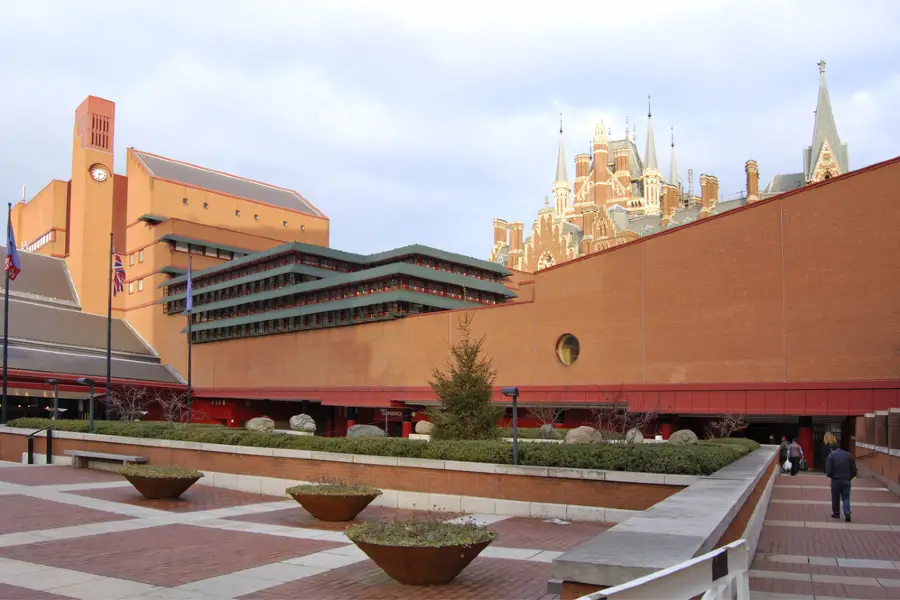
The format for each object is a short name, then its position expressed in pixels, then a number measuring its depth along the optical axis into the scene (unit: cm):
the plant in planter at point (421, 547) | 898
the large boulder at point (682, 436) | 2787
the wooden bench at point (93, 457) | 2275
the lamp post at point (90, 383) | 2792
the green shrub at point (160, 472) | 1725
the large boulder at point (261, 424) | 3212
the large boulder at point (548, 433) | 2584
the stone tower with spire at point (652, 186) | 12850
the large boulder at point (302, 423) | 4188
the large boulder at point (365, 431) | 2762
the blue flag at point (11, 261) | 3722
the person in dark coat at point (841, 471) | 1503
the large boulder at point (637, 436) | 2076
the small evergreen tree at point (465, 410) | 2069
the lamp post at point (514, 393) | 1597
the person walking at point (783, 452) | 3197
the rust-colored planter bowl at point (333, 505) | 1434
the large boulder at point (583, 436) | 2162
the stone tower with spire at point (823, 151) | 9244
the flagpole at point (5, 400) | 3581
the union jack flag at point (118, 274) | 4769
